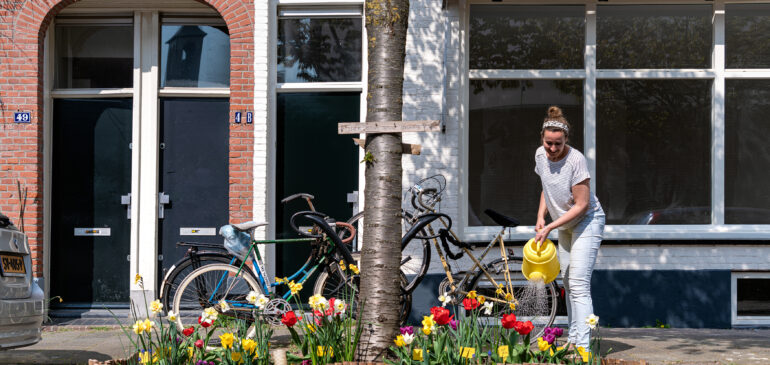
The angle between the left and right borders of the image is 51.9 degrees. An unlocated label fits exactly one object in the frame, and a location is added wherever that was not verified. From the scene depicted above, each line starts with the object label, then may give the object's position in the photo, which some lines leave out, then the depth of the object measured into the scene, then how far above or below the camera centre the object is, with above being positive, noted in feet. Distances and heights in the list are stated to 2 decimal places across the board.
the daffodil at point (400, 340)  13.03 -2.67
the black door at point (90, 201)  29.12 -0.92
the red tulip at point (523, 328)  13.47 -2.55
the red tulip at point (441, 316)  13.21 -2.31
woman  17.69 -0.69
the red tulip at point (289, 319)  13.82 -2.47
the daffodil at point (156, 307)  14.39 -2.38
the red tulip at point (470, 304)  14.62 -2.33
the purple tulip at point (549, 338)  13.65 -2.75
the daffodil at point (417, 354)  13.00 -2.90
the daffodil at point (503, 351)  12.99 -2.85
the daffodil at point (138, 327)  13.17 -2.52
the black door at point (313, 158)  28.04 +0.70
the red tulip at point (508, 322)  13.36 -2.42
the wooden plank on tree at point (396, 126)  14.88 +0.98
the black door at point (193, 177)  28.81 -0.01
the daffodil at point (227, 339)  13.09 -2.70
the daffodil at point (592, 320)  14.20 -2.55
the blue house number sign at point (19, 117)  27.58 +2.04
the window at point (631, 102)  27.48 +2.71
